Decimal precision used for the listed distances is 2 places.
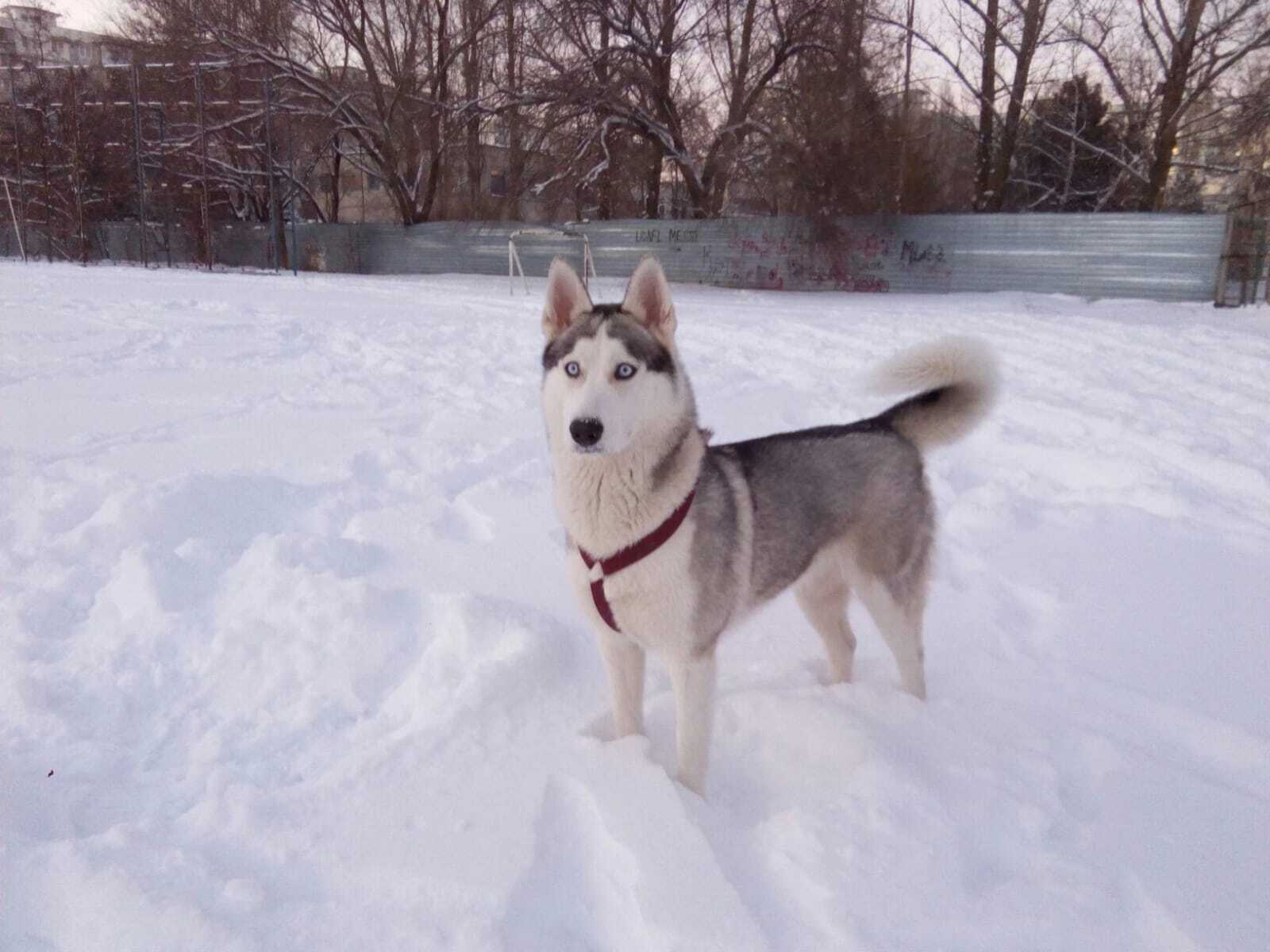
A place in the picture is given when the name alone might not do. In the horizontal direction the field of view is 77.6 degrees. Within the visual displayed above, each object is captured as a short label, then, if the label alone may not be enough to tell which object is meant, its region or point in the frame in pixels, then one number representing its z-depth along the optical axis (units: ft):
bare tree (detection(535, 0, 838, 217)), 67.87
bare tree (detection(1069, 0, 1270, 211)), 62.44
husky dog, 7.27
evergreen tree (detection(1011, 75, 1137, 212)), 77.77
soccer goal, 61.26
